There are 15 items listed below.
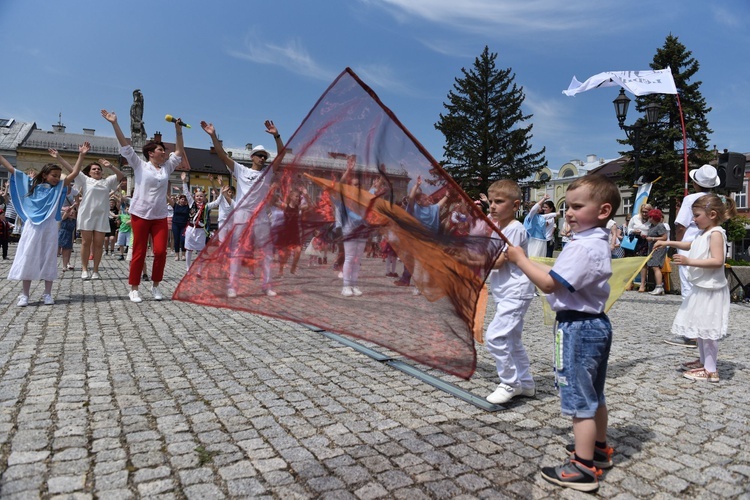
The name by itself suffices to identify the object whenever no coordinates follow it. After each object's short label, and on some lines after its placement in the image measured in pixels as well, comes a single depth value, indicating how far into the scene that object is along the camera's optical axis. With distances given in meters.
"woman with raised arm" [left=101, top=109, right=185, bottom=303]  7.80
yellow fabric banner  4.55
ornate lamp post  14.30
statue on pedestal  39.69
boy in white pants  3.75
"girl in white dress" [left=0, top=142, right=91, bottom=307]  7.47
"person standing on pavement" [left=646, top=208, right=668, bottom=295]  12.31
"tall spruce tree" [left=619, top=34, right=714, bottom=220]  41.94
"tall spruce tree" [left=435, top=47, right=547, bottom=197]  50.38
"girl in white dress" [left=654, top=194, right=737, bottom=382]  4.79
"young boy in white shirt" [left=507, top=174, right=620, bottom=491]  2.62
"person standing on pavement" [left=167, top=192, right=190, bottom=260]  16.44
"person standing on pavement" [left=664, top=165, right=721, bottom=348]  6.46
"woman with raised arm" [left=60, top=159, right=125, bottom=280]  10.20
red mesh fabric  3.07
